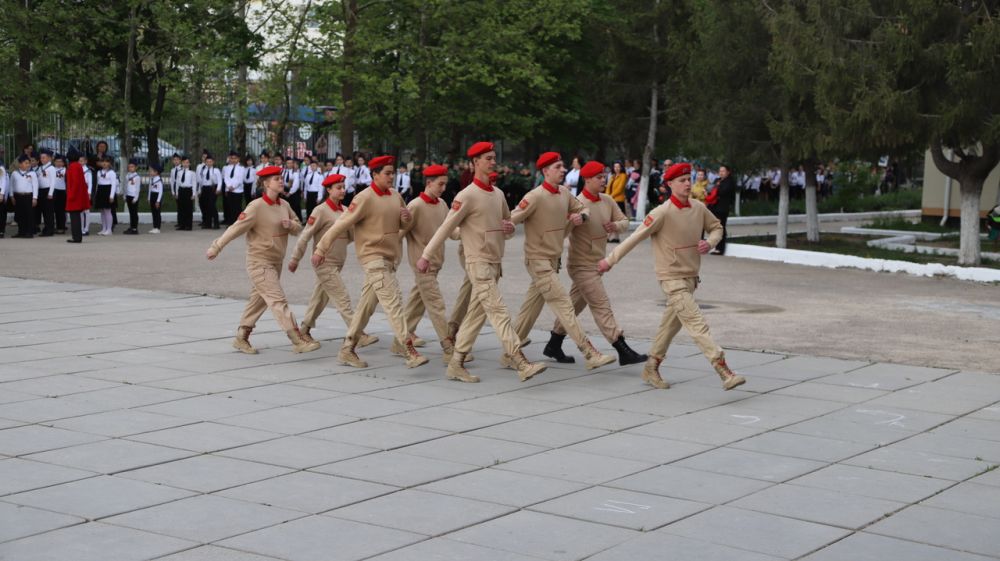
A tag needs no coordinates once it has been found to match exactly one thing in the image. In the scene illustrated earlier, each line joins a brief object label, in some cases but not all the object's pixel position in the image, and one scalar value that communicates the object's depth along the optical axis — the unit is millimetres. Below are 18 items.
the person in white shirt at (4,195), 24797
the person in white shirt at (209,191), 28938
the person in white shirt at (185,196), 28094
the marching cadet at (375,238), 11062
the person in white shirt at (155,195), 27547
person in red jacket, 23875
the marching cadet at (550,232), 10758
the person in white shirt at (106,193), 26078
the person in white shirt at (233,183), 28969
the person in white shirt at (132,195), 26891
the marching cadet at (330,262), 11891
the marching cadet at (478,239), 10508
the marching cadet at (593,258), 11180
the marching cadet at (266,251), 11633
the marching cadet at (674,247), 10156
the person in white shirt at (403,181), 30625
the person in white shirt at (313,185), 29234
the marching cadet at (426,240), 11273
